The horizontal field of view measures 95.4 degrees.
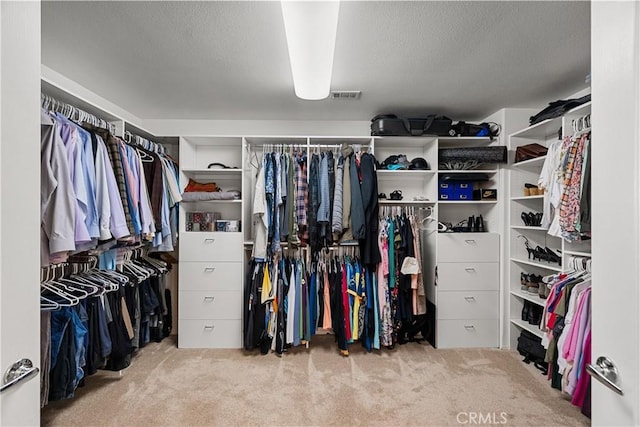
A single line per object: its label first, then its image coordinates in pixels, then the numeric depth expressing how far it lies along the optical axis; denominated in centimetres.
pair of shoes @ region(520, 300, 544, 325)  251
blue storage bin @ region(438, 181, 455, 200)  278
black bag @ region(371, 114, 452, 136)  266
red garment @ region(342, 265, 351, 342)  250
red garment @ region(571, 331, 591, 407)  157
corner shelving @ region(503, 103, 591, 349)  258
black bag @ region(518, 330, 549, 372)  232
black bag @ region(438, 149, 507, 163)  261
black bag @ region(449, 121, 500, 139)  277
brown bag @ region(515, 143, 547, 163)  246
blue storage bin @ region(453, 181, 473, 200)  278
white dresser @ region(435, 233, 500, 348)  269
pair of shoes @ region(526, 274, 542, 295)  250
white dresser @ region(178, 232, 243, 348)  263
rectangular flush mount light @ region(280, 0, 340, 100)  110
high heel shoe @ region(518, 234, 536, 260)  255
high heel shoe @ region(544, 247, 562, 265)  231
